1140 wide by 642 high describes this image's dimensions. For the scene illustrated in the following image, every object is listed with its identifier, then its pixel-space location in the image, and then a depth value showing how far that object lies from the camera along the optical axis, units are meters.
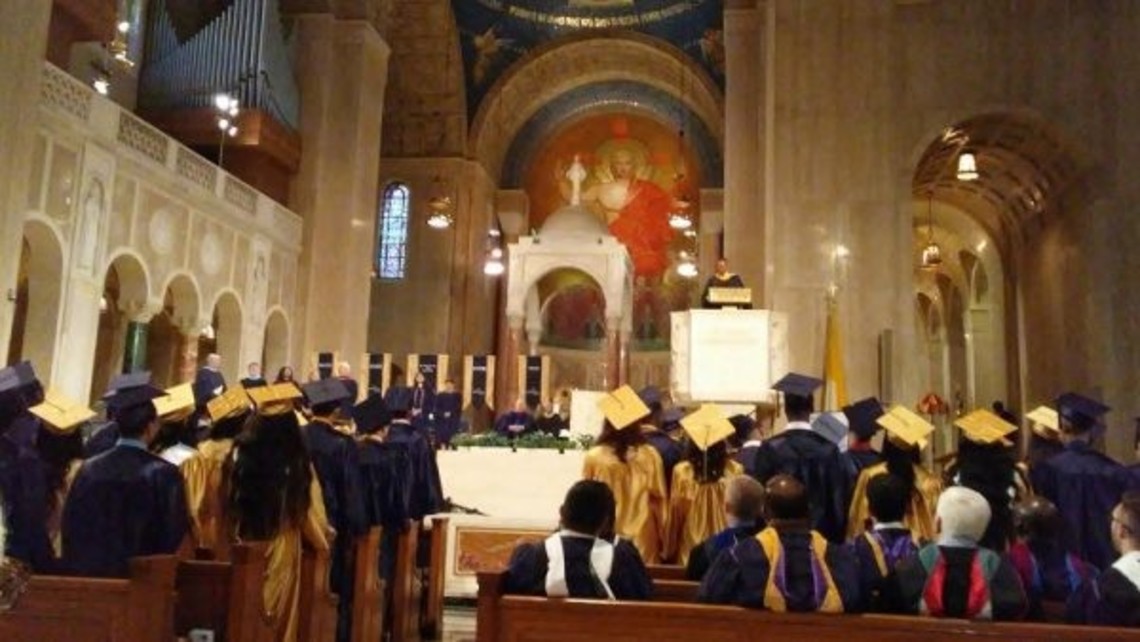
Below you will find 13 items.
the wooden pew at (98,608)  3.43
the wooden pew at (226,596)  3.88
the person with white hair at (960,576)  3.41
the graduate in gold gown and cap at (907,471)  5.20
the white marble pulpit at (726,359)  12.45
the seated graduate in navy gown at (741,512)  4.19
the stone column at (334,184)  18.86
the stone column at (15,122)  10.37
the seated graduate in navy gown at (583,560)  3.65
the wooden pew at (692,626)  3.29
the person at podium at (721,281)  13.75
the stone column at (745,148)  17.44
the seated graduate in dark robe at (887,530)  3.70
